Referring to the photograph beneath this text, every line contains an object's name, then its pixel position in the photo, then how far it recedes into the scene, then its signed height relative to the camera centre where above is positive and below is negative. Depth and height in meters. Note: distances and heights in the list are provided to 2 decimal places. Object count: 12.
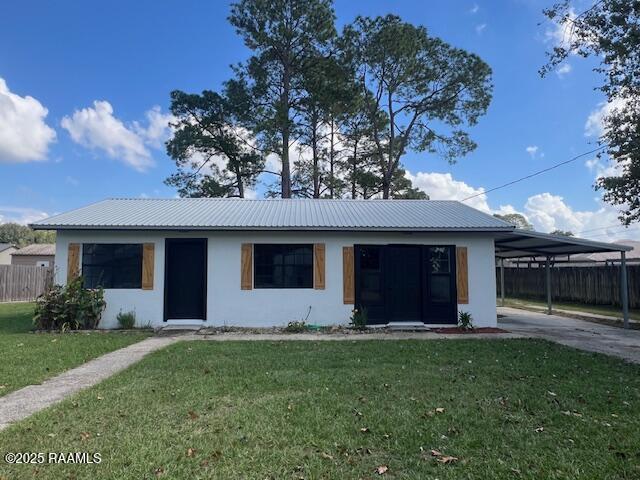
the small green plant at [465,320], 10.67 -1.15
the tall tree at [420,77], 21.11 +10.14
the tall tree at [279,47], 20.45 +11.28
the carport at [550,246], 11.03 +0.87
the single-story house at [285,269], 10.59 +0.16
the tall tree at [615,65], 10.72 +6.03
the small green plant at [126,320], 10.39 -1.09
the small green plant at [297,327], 10.20 -1.25
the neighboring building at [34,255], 34.88 +1.70
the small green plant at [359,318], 10.47 -1.07
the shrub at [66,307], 9.94 -0.73
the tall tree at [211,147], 20.64 +6.41
